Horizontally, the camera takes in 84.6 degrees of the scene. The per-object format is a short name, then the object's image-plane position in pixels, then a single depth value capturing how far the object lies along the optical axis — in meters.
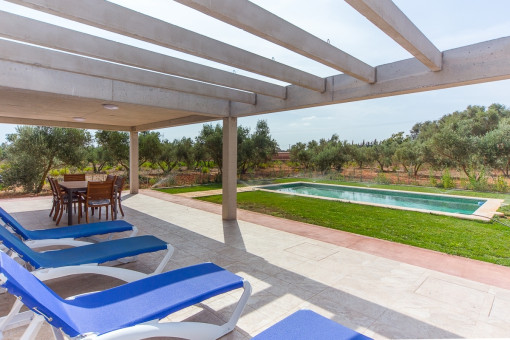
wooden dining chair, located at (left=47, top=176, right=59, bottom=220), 7.37
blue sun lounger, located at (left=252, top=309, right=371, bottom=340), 1.98
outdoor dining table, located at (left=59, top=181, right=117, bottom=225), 6.83
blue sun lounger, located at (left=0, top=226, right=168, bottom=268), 3.03
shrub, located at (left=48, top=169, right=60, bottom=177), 15.15
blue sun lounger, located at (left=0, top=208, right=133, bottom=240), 4.03
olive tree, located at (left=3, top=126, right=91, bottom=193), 12.94
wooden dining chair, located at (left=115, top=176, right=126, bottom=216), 8.02
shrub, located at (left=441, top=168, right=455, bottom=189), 16.25
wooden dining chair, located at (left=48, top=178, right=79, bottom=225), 6.98
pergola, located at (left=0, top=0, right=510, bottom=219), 2.59
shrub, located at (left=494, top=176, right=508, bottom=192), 14.54
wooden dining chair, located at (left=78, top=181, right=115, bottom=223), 6.77
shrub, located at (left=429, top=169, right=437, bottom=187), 17.08
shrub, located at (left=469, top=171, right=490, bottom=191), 15.11
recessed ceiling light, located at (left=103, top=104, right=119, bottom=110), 5.94
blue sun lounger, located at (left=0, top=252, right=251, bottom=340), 1.83
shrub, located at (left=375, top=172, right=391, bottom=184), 18.67
